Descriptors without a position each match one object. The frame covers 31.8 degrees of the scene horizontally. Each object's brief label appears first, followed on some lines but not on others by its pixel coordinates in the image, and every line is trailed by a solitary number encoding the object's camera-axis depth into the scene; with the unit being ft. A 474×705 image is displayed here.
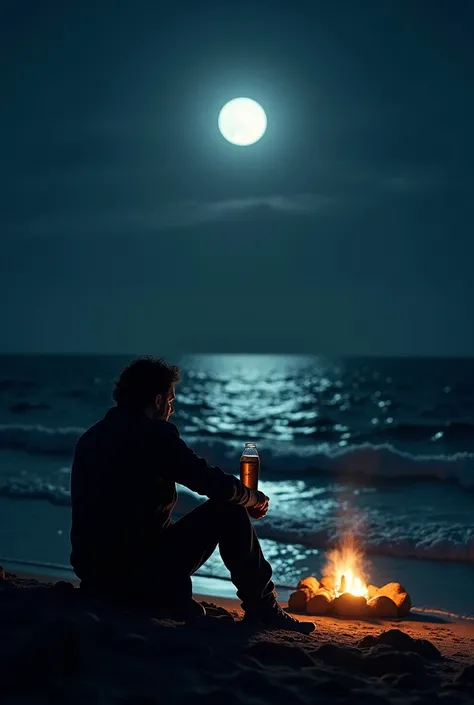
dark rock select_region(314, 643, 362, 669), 12.59
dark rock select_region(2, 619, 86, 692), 10.48
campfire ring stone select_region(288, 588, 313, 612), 19.62
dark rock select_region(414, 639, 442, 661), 13.88
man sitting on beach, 13.73
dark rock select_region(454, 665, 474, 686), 12.05
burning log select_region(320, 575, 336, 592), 20.15
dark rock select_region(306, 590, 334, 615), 19.35
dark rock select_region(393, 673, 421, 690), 11.76
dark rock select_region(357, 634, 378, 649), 14.09
